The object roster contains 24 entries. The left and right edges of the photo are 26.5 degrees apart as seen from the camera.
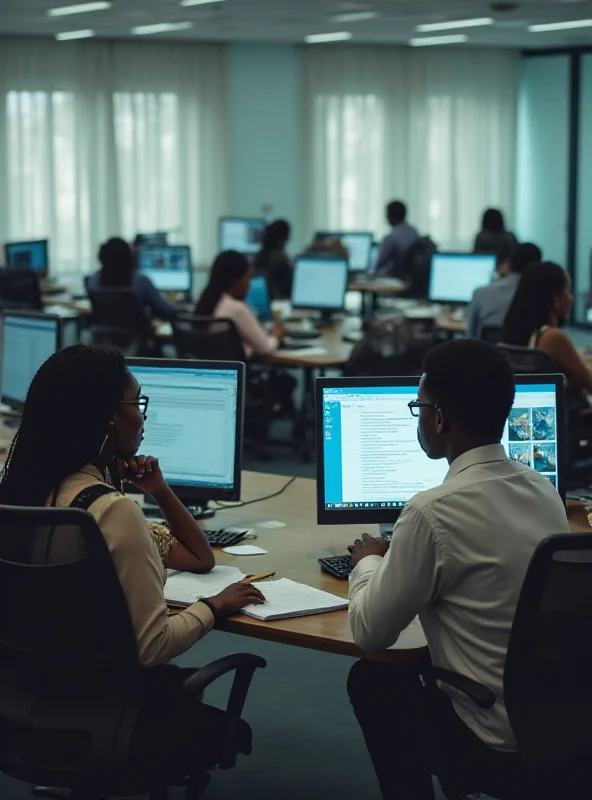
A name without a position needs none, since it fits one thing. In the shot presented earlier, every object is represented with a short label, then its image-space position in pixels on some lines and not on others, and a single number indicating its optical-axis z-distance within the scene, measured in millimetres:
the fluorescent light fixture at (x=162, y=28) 11070
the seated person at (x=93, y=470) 2314
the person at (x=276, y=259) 9719
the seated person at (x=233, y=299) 6574
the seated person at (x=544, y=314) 4941
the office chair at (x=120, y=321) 7328
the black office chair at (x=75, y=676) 2252
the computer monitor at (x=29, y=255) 10281
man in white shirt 2268
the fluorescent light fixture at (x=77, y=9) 9656
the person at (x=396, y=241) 11234
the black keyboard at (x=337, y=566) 2898
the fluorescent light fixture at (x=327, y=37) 12164
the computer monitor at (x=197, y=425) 3258
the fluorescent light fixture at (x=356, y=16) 10320
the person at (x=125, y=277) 7680
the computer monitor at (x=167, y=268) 9953
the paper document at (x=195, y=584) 2742
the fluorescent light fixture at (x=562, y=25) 11219
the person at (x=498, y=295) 6469
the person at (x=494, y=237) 11000
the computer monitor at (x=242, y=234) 11828
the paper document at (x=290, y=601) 2643
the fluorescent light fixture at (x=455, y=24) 11052
